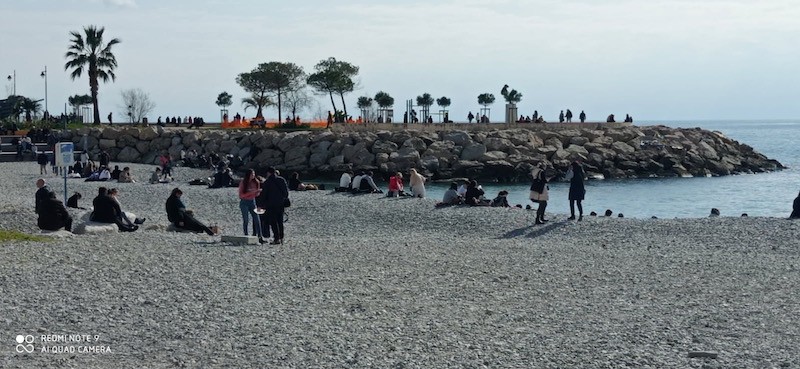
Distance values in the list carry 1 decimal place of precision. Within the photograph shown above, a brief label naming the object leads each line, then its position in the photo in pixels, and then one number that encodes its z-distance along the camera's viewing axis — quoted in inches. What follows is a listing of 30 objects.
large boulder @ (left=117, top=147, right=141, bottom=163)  2273.6
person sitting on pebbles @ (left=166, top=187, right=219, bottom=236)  829.2
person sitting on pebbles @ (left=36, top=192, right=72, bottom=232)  770.8
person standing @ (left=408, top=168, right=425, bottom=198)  1223.5
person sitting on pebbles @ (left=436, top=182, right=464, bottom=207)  1103.0
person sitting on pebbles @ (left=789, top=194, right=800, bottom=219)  1019.9
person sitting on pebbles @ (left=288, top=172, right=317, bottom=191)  1384.1
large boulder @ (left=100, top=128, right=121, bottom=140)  2340.3
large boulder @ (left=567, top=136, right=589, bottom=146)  2324.1
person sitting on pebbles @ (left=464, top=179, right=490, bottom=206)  1095.6
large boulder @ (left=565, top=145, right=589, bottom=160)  2228.1
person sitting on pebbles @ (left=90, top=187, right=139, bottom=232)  804.6
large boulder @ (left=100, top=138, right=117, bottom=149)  2310.5
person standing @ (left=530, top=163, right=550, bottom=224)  924.6
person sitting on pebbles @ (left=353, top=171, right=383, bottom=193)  1317.7
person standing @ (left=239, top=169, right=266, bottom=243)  765.9
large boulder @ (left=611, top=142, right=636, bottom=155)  2345.0
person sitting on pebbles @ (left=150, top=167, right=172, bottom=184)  1589.6
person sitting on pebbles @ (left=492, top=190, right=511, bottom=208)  1116.5
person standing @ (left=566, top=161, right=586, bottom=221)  951.6
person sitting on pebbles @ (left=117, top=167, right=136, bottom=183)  1555.4
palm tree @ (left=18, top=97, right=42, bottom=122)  2854.3
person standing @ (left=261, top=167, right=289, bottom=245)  732.7
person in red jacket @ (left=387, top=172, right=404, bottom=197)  1234.0
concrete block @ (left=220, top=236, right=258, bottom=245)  741.9
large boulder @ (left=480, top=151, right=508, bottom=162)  2111.2
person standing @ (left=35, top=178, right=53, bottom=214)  806.6
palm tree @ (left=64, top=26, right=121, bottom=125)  2591.0
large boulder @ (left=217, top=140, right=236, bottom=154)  2221.8
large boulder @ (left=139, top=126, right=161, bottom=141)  2326.5
